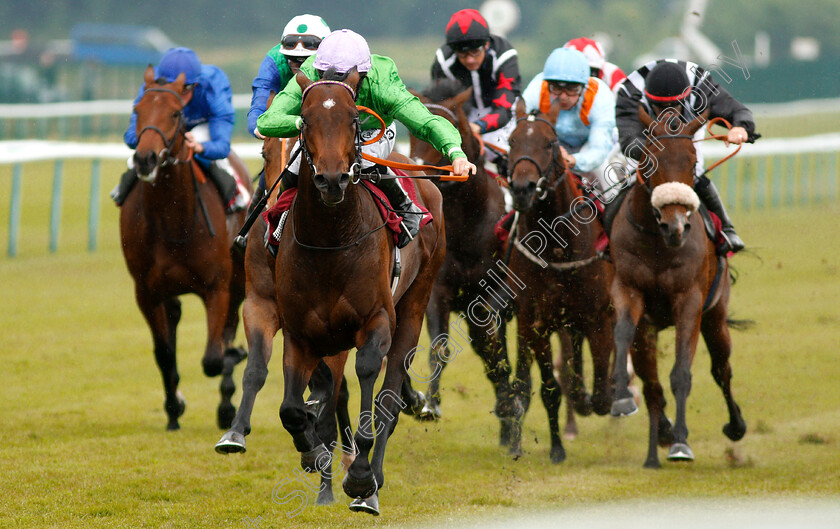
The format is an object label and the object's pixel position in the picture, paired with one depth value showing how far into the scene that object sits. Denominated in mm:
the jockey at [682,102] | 13336
